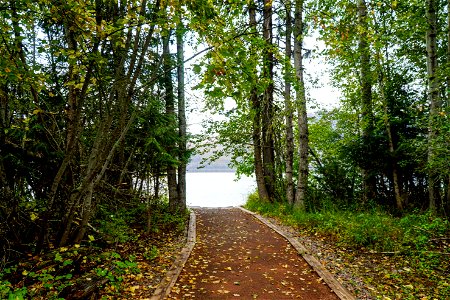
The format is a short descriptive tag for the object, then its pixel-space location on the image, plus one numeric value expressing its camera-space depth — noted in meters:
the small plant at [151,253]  6.17
